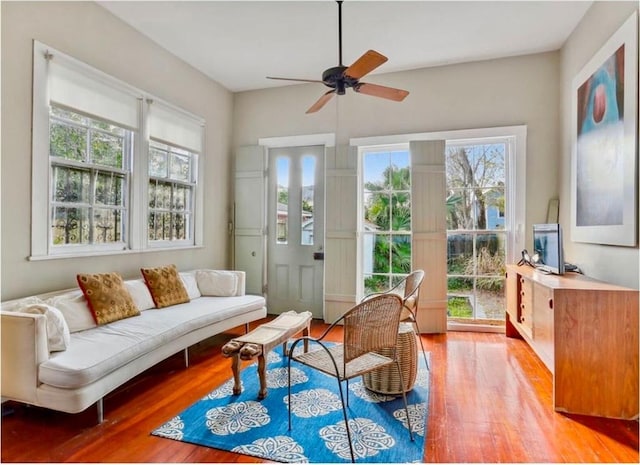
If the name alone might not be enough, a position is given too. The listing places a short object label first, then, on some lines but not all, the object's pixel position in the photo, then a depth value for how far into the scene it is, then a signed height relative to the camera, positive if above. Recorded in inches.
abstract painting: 94.0 +27.4
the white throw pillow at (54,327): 83.9 -23.4
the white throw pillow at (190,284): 146.6 -22.6
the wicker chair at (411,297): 116.7 -22.3
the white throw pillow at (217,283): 153.2 -22.7
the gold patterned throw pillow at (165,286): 130.1 -21.0
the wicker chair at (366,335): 72.9 -22.0
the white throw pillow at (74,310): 98.5 -22.8
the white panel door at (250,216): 189.5 +8.5
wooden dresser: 87.3 -29.3
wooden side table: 94.3 -31.7
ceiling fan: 89.9 +44.6
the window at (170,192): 149.5 +17.5
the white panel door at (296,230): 184.9 +1.0
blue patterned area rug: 73.8 -45.9
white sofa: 78.7 -30.2
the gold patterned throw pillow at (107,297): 105.2 -20.7
